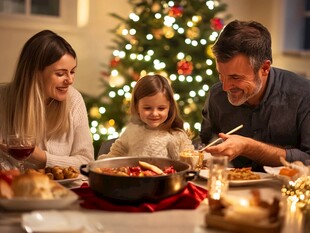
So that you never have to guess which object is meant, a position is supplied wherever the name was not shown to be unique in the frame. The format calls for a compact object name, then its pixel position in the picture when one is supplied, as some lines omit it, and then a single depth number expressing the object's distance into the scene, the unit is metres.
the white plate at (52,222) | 1.16
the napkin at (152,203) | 1.41
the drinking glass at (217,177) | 1.44
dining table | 1.24
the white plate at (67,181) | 1.61
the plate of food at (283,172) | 1.67
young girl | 2.40
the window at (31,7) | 4.59
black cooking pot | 1.35
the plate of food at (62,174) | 1.63
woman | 2.21
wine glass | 1.68
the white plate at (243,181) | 1.67
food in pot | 1.53
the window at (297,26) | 5.46
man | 2.21
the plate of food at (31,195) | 1.34
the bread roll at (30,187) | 1.36
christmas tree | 4.40
